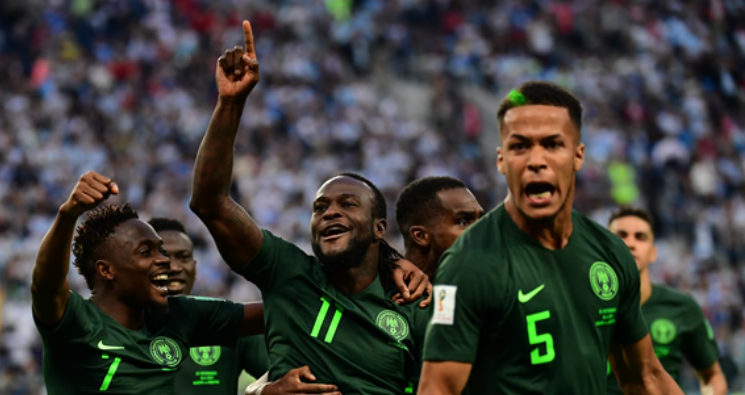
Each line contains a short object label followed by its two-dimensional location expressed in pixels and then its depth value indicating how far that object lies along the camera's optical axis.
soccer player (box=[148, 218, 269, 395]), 13.51
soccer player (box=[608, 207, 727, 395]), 16.41
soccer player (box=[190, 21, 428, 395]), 9.95
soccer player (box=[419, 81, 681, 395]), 8.46
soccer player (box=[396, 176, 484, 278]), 12.11
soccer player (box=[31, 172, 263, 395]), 10.55
